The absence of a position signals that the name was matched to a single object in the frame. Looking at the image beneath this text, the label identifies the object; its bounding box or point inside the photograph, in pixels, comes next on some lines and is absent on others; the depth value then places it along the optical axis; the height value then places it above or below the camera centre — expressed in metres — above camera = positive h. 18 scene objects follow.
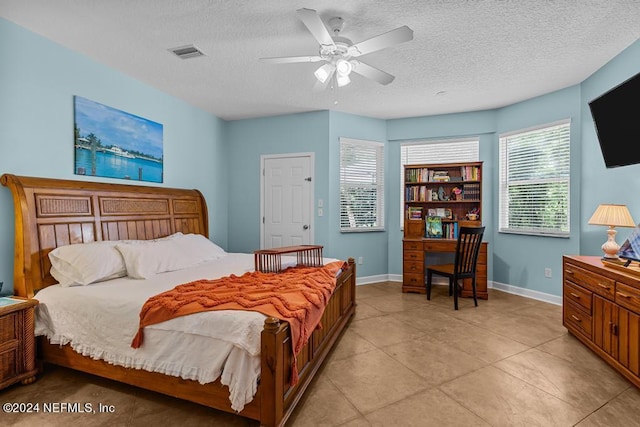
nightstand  2.08 -0.96
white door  4.83 +0.12
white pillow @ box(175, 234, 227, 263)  3.39 -0.47
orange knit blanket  1.81 -0.59
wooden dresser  2.13 -0.83
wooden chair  3.80 -0.64
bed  1.66 -0.40
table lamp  2.68 -0.11
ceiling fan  2.04 +1.20
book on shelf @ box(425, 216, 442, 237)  4.79 -0.29
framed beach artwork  2.99 +0.70
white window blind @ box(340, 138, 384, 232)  4.95 +0.38
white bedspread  1.65 -0.79
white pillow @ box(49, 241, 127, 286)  2.43 -0.47
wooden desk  4.44 -0.76
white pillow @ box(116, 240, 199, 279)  2.68 -0.48
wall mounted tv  2.45 +0.75
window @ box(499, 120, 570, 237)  3.97 +0.38
